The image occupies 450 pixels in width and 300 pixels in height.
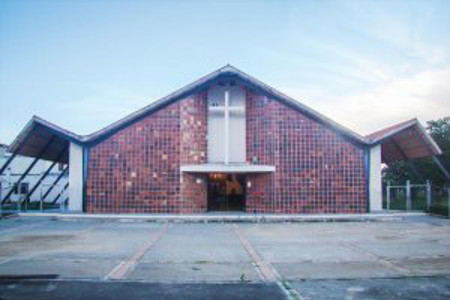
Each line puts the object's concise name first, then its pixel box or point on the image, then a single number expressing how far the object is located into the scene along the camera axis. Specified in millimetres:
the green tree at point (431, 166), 30391
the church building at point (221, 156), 18641
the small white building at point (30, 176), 31611
